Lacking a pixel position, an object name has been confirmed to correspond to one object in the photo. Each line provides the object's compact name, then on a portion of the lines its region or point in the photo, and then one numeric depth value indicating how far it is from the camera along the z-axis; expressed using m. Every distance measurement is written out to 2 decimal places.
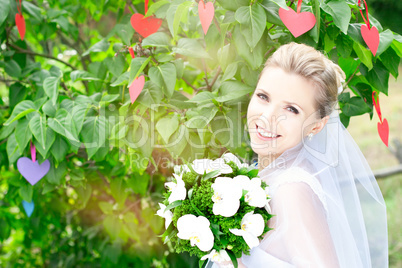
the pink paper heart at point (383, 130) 1.64
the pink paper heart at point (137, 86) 1.59
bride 1.40
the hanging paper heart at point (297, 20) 1.44
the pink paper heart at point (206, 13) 1.42
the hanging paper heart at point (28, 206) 2.18
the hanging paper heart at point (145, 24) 1.75
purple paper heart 1.84
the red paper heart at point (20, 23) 1.93
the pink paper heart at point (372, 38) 1.47
